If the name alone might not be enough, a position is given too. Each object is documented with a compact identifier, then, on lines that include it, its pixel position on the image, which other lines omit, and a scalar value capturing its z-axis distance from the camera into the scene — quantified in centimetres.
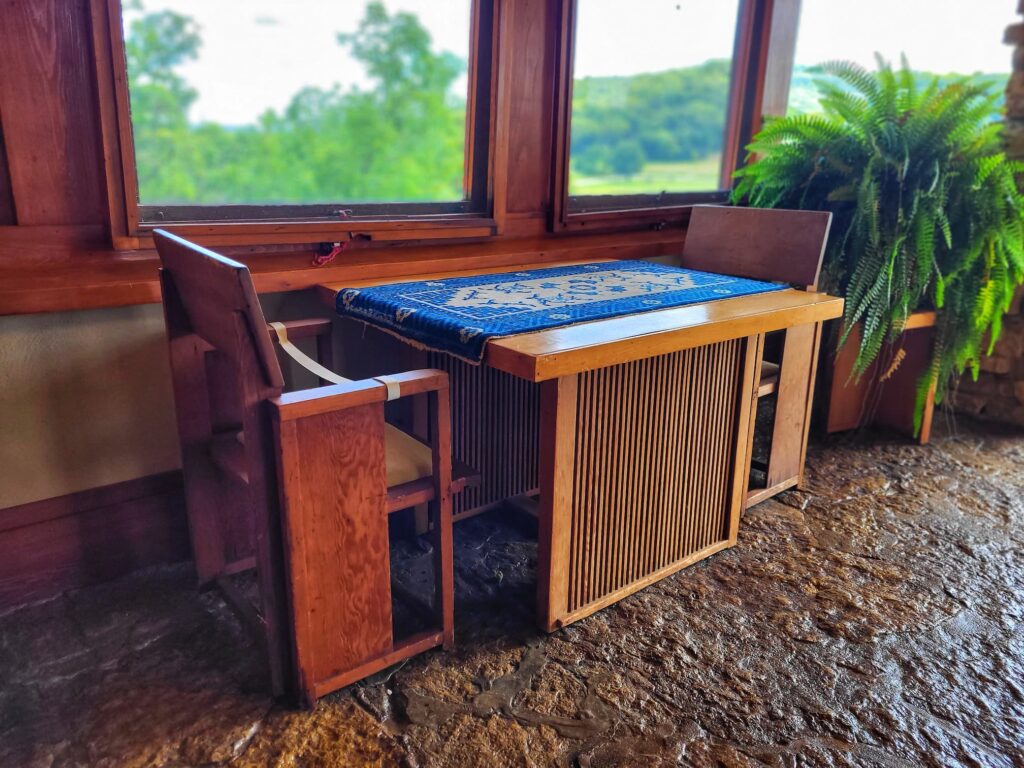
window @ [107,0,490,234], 200
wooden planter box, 295
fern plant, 256
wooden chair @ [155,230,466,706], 134
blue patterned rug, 160
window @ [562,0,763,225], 271
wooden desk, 161
